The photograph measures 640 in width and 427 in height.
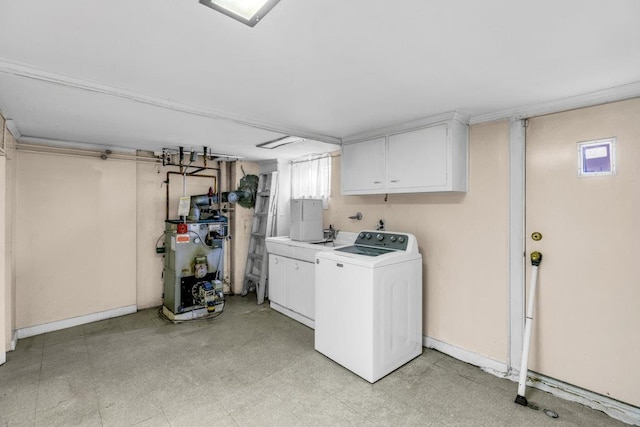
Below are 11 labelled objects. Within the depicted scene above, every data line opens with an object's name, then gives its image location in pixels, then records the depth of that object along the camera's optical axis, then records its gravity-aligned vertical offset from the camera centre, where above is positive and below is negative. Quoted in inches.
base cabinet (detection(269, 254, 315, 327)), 142.2 -36.8
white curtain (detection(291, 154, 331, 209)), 168.2 +20.5
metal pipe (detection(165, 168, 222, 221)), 170.9 +15.0
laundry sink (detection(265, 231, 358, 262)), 140.9 -16.4
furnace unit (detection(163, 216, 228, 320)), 150.3 -29.1
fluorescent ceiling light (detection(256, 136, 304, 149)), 133.1 +33.0
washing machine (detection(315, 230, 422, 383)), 98.0 -32.3
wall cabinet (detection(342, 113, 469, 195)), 102.6 +19.8
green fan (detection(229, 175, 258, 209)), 190.9 +14.4
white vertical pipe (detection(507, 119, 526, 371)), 97.5 -8.8
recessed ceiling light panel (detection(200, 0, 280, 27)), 45.9 +32.3
